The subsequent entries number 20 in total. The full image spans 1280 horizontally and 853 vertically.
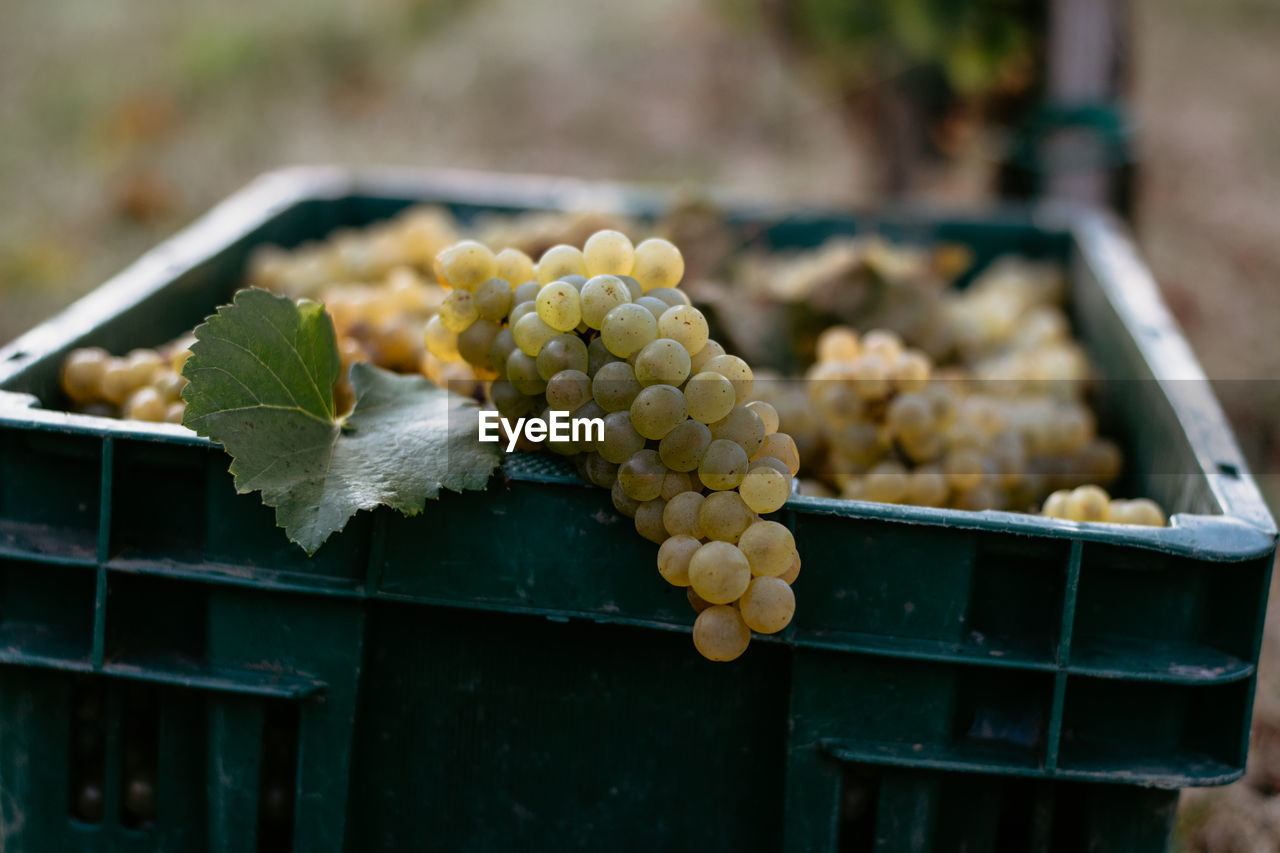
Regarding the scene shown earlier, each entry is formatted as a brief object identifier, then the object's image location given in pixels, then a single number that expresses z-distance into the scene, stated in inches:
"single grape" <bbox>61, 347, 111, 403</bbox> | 33.9
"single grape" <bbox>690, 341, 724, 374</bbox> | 30.4
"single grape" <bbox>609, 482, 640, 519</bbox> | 30.0
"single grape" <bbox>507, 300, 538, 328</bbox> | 30.9
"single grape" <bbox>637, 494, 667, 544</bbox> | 30.0
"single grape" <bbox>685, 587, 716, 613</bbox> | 29.9
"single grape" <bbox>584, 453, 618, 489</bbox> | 30.1
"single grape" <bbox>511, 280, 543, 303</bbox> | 31.3
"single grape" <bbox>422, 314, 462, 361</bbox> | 32.1
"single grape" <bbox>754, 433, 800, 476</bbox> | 30.3
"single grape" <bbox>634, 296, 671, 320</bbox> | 30.5
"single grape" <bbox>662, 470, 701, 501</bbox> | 29.9
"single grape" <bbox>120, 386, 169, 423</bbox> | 33.2
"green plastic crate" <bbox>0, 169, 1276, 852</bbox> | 30.4
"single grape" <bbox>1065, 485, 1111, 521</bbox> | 32.2
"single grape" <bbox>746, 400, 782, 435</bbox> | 30.4
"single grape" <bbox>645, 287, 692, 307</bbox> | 31.1
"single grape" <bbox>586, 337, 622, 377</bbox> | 30.4
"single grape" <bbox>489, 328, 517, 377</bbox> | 31.1
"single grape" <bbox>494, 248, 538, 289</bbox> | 32.0
